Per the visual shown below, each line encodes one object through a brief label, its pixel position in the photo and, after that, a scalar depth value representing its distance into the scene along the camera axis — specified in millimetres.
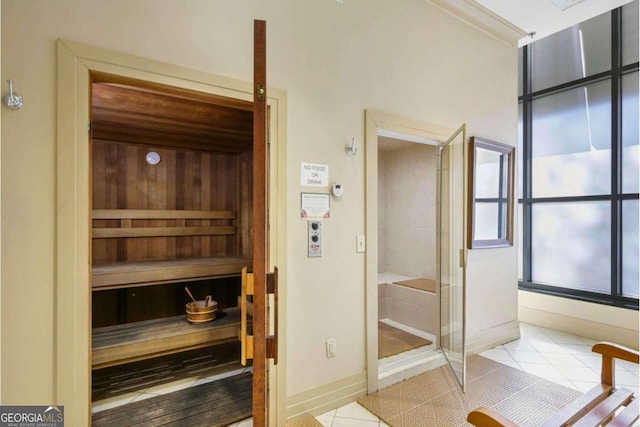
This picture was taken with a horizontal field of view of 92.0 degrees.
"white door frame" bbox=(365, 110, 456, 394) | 2334
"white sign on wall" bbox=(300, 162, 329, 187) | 2047
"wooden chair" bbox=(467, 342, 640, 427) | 1164
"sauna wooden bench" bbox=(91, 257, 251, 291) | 2521
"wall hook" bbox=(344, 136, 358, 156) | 2242
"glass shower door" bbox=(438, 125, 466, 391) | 2414
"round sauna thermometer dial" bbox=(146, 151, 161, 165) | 3332
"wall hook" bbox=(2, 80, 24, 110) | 1313
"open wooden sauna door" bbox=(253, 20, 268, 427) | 841
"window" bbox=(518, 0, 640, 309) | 3295
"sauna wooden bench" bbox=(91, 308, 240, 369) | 2152
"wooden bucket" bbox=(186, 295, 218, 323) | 2609
